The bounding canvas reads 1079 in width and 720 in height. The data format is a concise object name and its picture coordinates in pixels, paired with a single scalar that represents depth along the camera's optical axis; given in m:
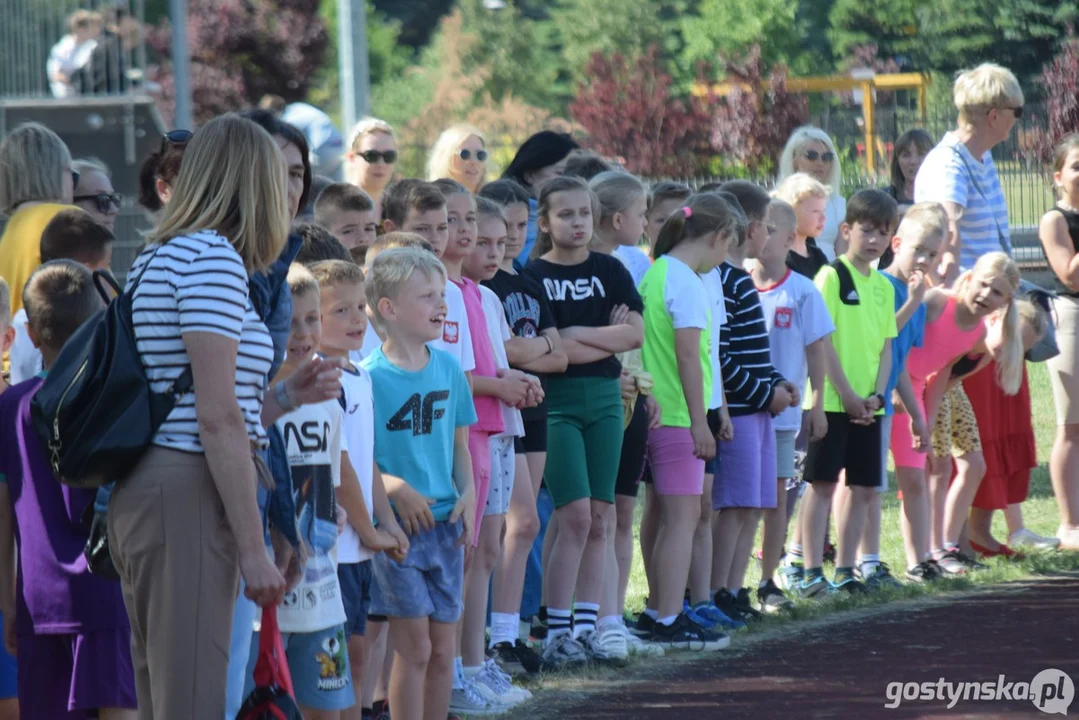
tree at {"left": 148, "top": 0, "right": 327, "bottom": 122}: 82.31
